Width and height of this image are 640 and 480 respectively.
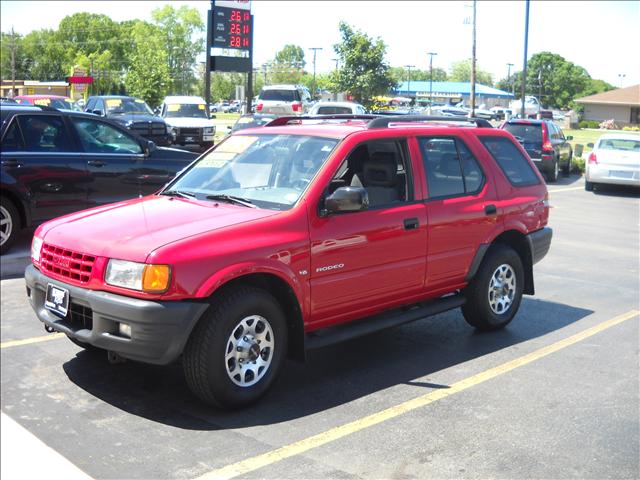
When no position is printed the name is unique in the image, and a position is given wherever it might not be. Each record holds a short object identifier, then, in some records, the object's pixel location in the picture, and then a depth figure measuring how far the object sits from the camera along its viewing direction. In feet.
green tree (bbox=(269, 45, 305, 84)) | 234.38
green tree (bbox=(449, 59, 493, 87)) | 305.73
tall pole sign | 79.97
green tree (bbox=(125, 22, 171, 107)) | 127.44
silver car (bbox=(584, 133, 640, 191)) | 62.95
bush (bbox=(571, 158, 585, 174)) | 85.25
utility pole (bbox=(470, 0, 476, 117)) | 127.93
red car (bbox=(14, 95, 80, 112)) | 81.97
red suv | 14.75
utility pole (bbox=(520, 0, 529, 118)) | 112.93
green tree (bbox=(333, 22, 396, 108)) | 67.15
